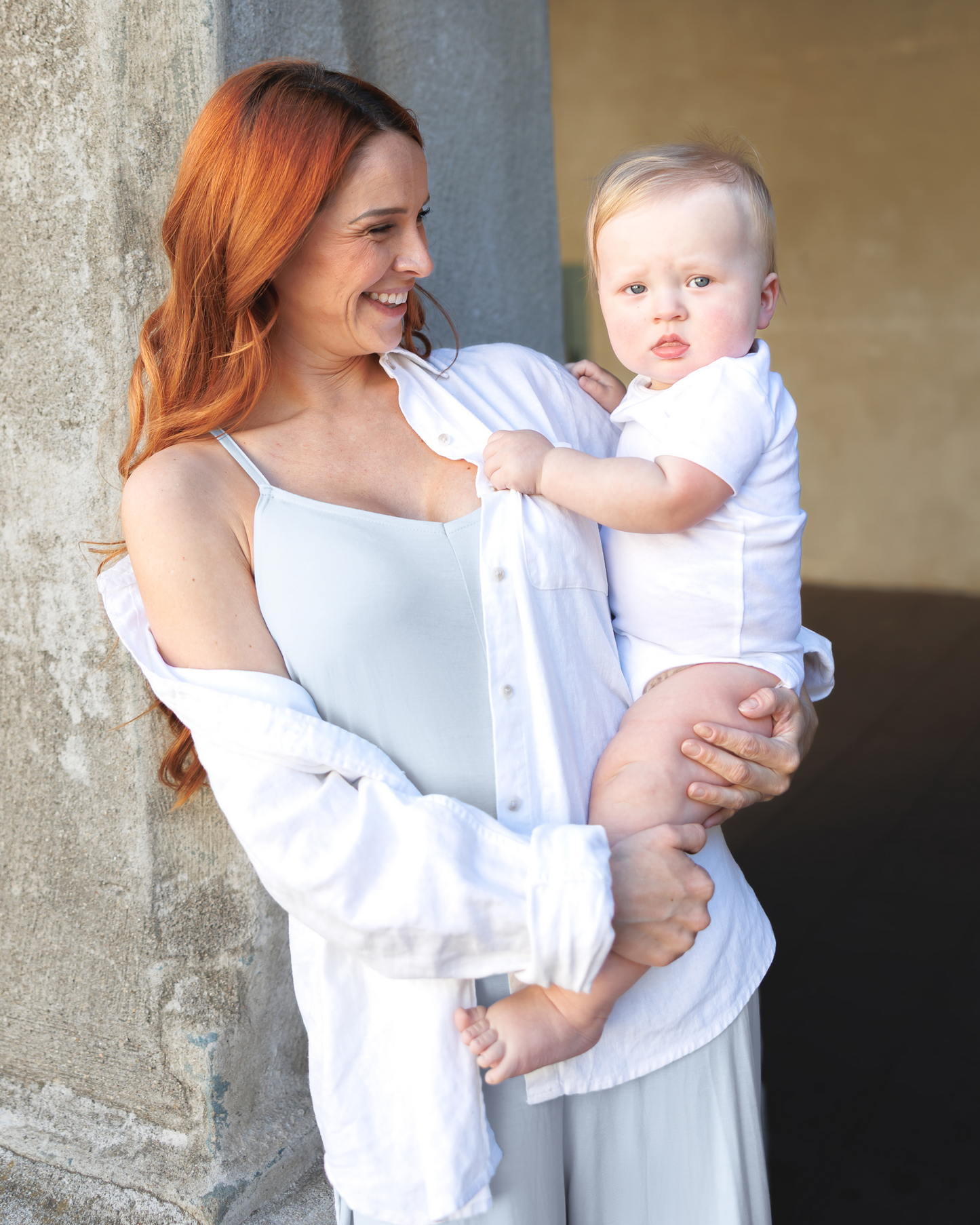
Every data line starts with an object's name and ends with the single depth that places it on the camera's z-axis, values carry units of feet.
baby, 4.38
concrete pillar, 4.83
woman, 3.83
